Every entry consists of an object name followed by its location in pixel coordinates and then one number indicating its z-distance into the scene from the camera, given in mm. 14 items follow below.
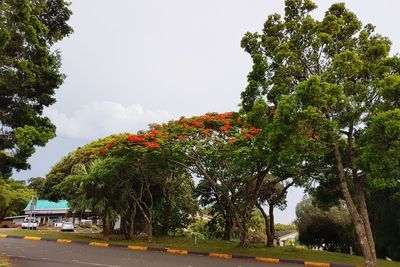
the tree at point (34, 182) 61225
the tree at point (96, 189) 23688
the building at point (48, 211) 62000
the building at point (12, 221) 51931
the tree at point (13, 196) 40531
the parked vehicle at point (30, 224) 42641
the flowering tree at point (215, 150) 18859
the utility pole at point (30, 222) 42156
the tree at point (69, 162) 28875
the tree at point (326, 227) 29016
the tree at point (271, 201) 24703
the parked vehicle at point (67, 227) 42250
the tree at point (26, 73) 10969
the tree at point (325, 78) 12977
